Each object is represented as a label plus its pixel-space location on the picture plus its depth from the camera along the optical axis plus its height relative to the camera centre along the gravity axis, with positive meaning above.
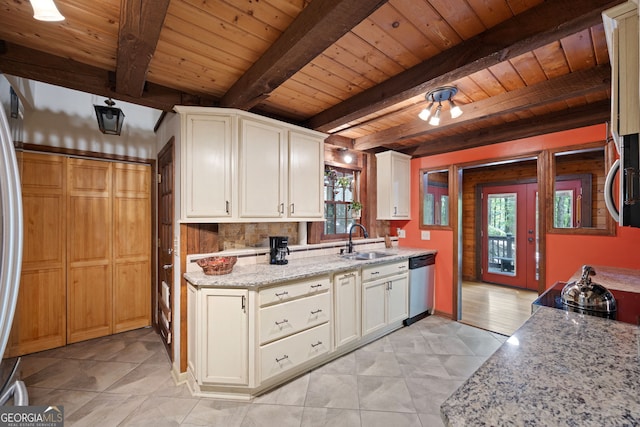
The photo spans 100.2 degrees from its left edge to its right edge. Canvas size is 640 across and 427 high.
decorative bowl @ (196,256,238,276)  2.15 -0.42
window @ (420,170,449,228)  3.96 +0.25
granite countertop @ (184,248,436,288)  2.01 -0.51
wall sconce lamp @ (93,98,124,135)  2.38 +0.87
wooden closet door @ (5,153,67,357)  2.57 -0.41
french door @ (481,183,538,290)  4.98 -0.43
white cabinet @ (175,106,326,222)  2.16 +0.41
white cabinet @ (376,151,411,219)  3.78 +0.41
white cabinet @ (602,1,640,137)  0.85 +0.48
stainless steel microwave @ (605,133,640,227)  0.85 +0.11
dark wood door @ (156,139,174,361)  2.50 -0.33
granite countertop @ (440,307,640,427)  0.63 -0.48
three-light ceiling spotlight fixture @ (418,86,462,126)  2.25 +1.00
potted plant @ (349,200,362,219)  3.60 +0.07
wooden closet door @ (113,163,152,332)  3.06 -0.39
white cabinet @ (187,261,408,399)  2.03 -0.97
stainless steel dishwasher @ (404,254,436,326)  3.43 -0.97
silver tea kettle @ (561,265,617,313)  1.31 -0.43
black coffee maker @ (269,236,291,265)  2.66 -0.34
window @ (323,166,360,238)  3.53 +0.16
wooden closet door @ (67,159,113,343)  2.81 -0.39
